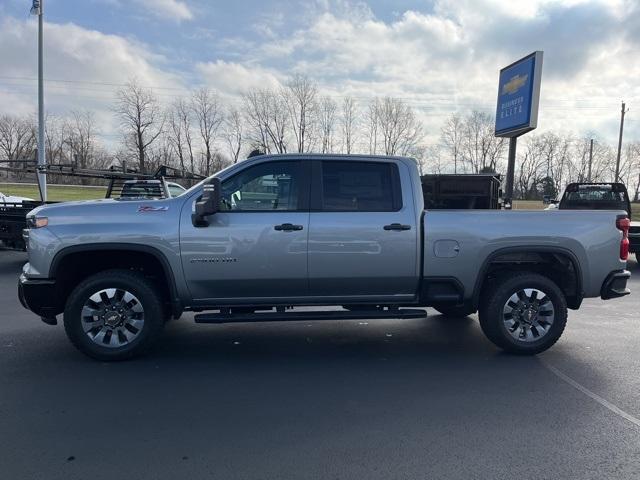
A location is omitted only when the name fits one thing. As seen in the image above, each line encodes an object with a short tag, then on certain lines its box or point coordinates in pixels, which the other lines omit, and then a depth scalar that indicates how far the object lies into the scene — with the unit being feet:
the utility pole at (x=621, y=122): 156.46
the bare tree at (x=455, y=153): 214.48
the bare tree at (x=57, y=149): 225.76
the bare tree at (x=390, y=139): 171.32
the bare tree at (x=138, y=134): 173.68
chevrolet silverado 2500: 15.42
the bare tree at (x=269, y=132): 163.53
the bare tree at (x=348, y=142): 166.46
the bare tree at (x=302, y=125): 162.50
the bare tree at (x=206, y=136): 180.65
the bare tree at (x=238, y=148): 175.73
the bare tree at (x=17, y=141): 259.19
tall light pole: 59.06
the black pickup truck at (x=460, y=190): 23.13
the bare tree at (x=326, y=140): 159.45
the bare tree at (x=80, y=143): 233.23
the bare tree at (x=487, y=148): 216.95
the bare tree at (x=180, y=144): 187.62
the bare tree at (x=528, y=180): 236.84
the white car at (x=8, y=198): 52.60
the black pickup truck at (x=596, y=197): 38.78
